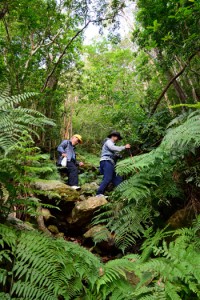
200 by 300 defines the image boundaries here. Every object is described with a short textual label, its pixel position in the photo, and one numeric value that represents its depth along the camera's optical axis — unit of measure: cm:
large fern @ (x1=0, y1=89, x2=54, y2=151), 224
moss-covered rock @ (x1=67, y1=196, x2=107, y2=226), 409
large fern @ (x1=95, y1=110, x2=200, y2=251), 314
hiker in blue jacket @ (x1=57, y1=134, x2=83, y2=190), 571
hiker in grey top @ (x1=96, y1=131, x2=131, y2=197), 520
